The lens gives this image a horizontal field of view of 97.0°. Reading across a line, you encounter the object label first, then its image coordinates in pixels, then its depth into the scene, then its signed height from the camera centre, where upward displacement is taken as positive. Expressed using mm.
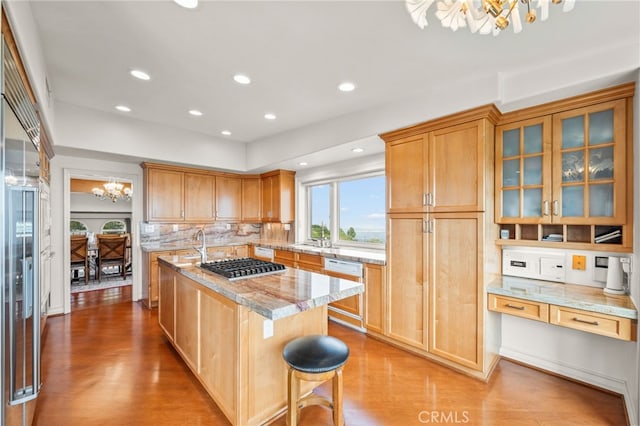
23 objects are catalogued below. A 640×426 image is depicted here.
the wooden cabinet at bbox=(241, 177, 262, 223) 5555 +286
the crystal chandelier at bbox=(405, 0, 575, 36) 1184 +906
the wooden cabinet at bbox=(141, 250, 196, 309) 4199 -932
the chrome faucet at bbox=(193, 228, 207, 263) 2648 -398
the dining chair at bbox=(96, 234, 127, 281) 5797 -778
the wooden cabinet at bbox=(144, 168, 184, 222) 4461 +302
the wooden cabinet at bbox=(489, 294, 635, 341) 1890 -764
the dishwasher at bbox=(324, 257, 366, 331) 3375 -1095
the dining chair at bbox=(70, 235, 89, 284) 5493 -753
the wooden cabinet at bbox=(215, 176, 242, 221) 5227 +298
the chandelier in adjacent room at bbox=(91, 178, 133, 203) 6957 +590
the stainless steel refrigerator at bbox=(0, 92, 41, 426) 1179 -271
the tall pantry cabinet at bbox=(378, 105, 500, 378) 2443 -232
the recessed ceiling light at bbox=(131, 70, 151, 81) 2533 +1269
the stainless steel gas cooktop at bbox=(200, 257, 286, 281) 2118 -444
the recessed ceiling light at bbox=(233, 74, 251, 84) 2578 +1252
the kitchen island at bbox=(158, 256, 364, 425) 1712 -809
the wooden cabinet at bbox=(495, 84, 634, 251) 2102 +343
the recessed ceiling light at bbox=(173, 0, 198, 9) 1650 +1243
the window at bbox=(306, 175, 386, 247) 4098 +42
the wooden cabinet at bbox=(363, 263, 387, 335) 3119 -971
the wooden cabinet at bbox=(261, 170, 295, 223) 5117 +318
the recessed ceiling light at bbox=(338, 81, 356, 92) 2656 +1220
